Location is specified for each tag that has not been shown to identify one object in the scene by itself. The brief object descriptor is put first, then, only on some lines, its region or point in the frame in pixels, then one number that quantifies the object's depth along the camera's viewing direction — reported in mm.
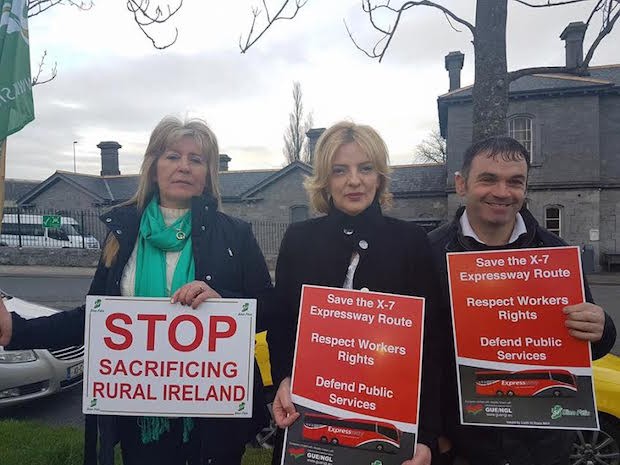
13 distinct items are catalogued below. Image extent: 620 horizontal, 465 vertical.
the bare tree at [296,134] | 45188
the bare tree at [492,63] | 5270
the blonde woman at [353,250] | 2055
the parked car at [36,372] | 5148
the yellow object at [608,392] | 3730
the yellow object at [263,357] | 4379
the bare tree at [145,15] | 4566
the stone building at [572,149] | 24281
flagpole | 2589
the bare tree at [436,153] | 53328
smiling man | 2158
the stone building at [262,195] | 26688
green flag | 2598
